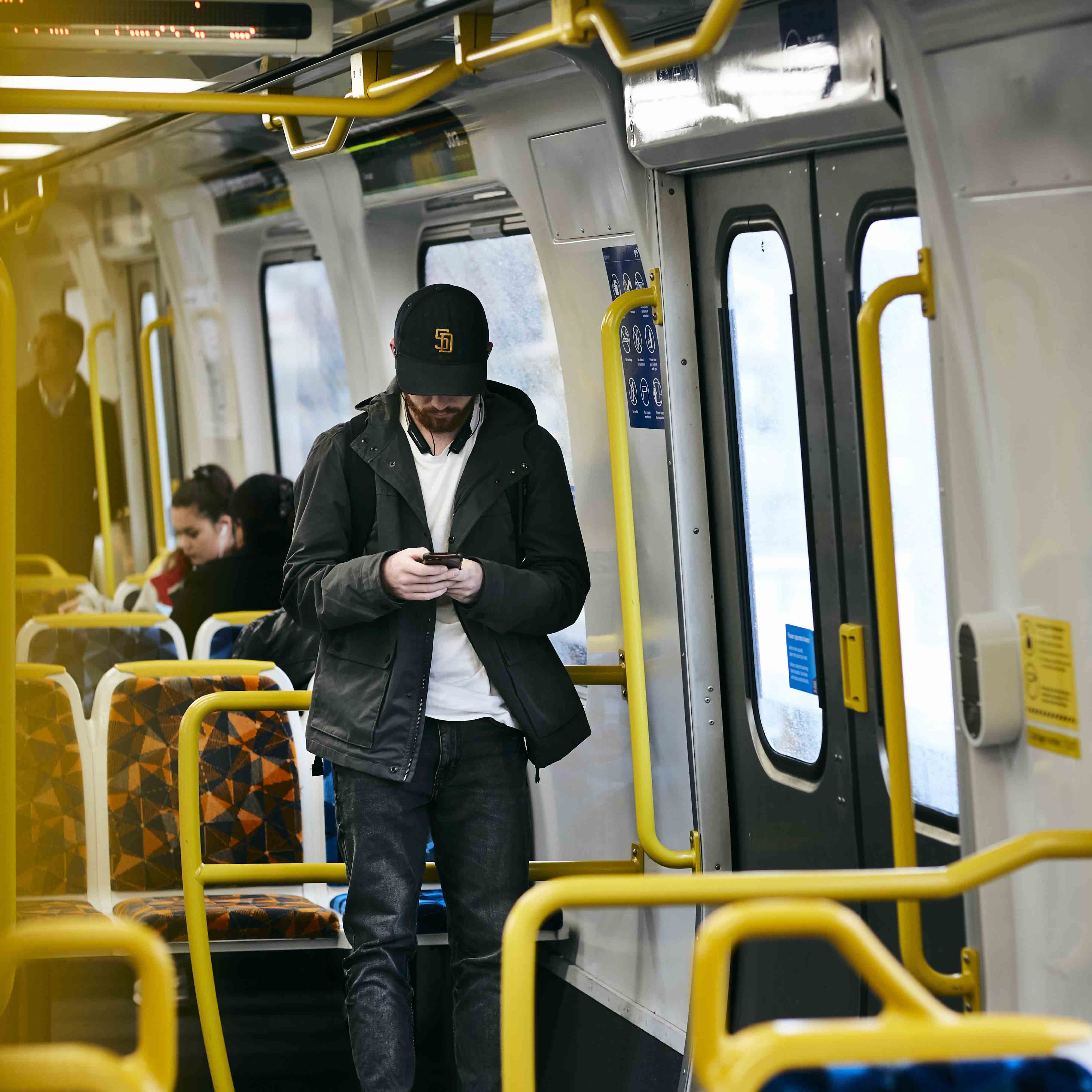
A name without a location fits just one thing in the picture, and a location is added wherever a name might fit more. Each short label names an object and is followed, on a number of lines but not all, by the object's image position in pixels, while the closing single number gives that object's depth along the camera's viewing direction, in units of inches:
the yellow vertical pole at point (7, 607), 165.2
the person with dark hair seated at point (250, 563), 474.0
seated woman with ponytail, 516.4
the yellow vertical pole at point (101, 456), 690.2
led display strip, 232.4
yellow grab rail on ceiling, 188.1
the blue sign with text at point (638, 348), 313.1
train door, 248.1
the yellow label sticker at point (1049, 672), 180.9
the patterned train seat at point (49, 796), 349.7
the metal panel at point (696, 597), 293.4
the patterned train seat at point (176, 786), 348.8
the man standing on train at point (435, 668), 252.7
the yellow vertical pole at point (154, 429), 680.4
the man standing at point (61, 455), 715.4
